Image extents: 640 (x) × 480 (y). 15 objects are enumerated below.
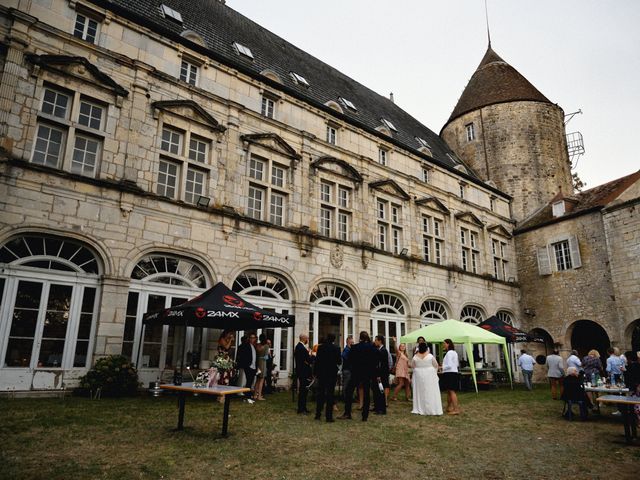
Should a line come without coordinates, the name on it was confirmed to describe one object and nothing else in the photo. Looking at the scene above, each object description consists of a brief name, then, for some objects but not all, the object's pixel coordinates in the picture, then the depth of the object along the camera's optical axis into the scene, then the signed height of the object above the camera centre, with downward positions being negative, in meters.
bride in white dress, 8.04 -0.76
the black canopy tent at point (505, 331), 14.87 +0.60
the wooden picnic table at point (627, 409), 5.79 -0.85
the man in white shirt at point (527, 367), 14.17 -0.63
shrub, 8.57 -0.63
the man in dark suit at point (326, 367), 7.11 -0.33
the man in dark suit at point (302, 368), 7.68 -0.39
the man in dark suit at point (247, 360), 9.09 -0.28
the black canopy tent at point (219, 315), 8.33 +0.65
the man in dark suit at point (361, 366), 7.36 -0.32
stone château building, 9.16 +4.34
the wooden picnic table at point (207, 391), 5.35 -0.56
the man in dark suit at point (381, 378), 7.80 -0.62
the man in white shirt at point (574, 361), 9.32 -0.28
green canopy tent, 11.82 +0.38
